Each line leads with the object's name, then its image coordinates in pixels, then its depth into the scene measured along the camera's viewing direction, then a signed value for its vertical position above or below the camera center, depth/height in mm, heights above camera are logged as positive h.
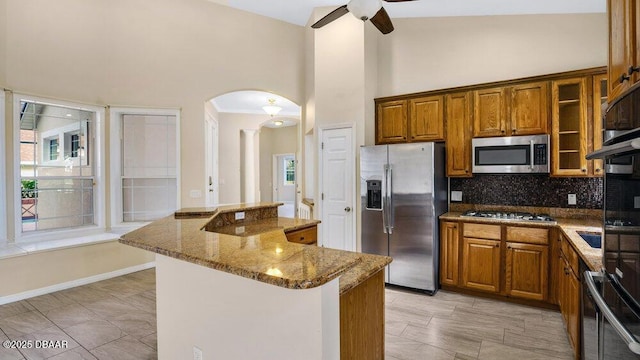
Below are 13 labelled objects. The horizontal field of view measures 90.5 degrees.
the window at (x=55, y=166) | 3762 +150
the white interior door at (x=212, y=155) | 5957 +444
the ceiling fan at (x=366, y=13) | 2525 +1451
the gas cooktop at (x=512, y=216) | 3285 -451
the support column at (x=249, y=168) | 9125 +252
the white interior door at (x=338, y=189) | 4336 -179
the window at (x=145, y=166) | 4523 +168
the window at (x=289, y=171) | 10922 +186
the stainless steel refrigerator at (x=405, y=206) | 3566 -357
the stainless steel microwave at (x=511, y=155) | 3350 +224
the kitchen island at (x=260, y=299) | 1185 -555
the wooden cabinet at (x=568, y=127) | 3184 +495
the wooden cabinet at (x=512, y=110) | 3395 +722
